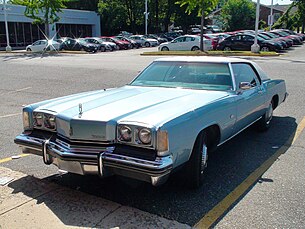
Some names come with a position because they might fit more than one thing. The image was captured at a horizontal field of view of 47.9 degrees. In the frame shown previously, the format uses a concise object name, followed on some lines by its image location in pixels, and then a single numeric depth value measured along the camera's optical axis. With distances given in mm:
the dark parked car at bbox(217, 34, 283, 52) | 25219
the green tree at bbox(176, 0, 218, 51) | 25578
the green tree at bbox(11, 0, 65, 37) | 34594
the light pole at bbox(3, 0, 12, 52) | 35225
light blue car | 3324
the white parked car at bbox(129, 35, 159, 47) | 40500
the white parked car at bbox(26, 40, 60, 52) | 33688
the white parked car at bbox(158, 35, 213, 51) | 27989
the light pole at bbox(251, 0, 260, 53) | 23484
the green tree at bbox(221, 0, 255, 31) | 52281
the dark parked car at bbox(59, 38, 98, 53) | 32375
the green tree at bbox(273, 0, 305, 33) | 47669
